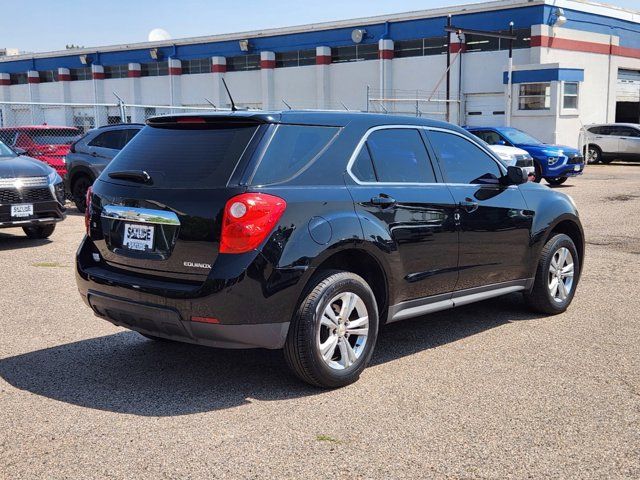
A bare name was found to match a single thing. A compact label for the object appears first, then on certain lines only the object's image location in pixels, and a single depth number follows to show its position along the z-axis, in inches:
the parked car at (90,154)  546.6
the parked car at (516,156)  684.7
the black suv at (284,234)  169.5
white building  1290.6
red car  633.0
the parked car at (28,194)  384.5
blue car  784.3
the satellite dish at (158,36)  1867.6
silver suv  1139.9
